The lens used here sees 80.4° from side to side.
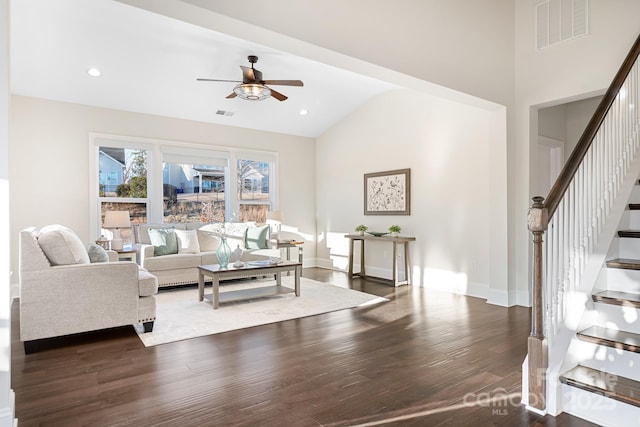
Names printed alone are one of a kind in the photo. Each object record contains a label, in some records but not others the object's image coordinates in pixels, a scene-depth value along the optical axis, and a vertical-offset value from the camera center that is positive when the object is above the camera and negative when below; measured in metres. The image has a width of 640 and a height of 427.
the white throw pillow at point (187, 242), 5.85 -0.47
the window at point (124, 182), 5.93 +0.49
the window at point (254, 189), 7.36 +0.44
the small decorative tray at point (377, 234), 6.25 -0.39
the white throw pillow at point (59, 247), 3.20 -0.30
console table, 5.84 -0.71
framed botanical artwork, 6.20 +0.31
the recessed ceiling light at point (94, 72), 4.94 +1.85
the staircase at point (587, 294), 2.09 -0.54
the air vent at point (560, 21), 4.16 +2.16
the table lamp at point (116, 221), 5.29 -0.13
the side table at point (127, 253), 5.34 -0.58
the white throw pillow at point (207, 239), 6.25 -0.46
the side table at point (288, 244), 6.78 -0.60
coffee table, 4.43 -0.78
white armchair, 3.09 -0.68
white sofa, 5.42 -0.62
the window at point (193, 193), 6.59 +0.34
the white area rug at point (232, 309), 3.65 -1.14
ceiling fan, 4.64 +1.57
